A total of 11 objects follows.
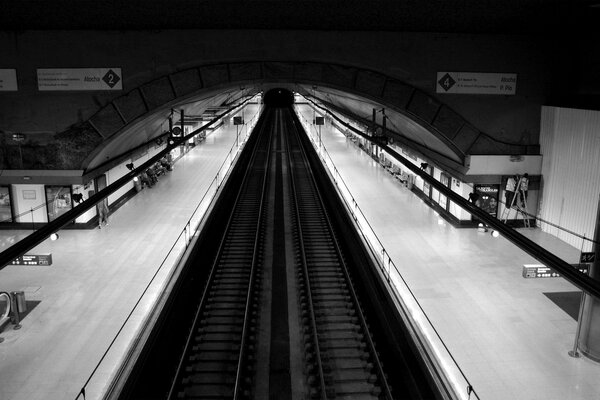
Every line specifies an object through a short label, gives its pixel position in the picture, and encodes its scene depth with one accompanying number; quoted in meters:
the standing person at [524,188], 13.86
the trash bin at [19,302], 9.04
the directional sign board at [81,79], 11.34
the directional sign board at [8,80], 11.59
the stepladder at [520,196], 13.88
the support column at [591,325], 8.20
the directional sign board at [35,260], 8.54
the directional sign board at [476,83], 11.77
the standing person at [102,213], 14.97
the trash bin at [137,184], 19.36
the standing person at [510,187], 13.73
